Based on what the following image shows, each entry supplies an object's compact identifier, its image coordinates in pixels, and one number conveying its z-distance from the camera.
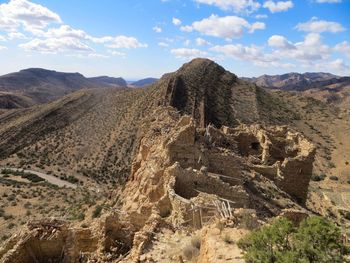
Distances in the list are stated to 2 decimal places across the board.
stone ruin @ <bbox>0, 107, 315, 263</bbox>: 11.91
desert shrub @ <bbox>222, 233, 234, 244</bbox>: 9.27
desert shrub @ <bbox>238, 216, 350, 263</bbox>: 7.17
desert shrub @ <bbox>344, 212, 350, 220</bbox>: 28.84
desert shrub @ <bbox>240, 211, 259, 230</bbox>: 10.32
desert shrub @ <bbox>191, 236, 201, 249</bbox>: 9.78
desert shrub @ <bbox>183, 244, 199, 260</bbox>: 9.38
